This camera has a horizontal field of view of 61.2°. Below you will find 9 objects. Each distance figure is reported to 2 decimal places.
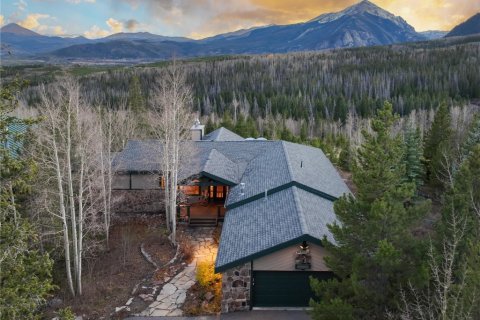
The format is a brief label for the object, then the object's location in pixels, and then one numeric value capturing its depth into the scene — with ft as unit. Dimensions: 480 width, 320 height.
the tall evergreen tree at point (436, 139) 103.62
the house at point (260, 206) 53.21
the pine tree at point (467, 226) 31.17
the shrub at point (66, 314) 33.04
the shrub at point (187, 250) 71.20
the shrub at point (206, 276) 60.34
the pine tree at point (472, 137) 90.89
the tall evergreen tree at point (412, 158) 97.04
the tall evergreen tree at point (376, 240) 38.68
